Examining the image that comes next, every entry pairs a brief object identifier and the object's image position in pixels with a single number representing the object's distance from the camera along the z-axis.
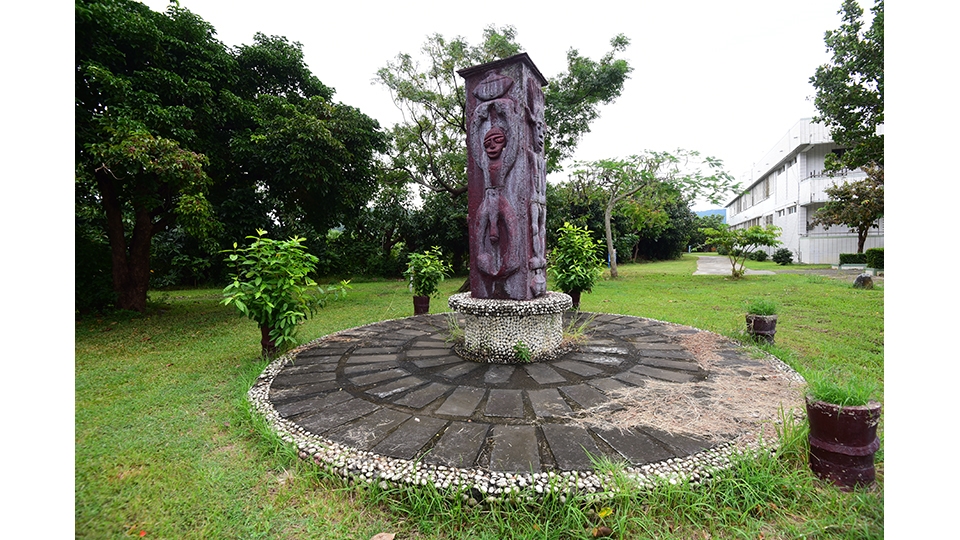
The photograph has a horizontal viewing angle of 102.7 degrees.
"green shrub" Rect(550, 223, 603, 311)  5.89
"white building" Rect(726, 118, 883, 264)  17.86
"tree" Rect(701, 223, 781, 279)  11.84
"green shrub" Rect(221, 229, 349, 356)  3.51
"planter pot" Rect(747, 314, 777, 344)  3.96
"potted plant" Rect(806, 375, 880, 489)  1.73
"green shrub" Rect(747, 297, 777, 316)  4.04
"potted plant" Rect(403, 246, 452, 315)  5.93
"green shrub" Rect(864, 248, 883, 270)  12.00
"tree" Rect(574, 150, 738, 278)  11.45
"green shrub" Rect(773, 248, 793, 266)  19.38
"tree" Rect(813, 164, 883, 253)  14.07
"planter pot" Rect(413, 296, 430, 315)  6.00
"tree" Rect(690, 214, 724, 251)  27.64
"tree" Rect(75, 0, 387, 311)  4.76
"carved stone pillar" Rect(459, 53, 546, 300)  3.51
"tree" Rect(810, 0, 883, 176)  6.04
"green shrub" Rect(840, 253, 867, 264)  15.21
